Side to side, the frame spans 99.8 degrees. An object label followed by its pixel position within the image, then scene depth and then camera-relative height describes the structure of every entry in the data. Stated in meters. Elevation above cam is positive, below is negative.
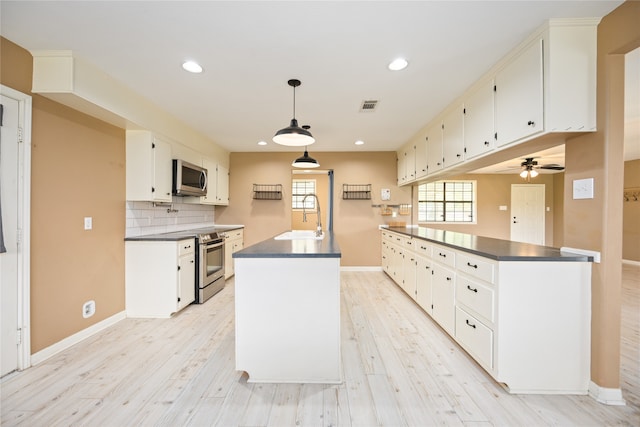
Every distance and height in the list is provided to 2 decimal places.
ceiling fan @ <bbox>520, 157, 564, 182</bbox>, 4.67 +0.88
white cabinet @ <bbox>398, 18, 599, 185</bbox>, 1.73 +0.90
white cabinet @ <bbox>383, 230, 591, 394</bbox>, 1.77 -0.73
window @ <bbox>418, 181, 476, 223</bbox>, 7.38 +0.38
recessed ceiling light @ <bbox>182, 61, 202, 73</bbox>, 2.25 +1.24
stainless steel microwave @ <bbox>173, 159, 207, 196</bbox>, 3.51 +0.46
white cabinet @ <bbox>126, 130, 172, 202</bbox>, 3.08 +0.53
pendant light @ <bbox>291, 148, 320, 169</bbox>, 3.61 +0.69
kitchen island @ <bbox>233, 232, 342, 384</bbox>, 1.92 -0.75
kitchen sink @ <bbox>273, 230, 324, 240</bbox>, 2.93 -0.27
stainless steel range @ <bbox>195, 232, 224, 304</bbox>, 3.56 -0.77
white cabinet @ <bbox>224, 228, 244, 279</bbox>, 4.56 -0.63
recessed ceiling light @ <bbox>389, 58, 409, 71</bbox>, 2.19 +1.25
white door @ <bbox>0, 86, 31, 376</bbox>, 1.95 -0.13
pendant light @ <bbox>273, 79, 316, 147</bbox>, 2.34 +0.69
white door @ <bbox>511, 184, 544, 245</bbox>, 7.36 +0.09
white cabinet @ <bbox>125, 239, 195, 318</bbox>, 3.08 -0.77
